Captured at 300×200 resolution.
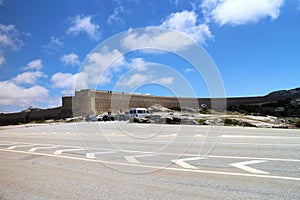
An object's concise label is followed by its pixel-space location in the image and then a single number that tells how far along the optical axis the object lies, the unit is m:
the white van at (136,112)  32.82
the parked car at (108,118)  36.38
